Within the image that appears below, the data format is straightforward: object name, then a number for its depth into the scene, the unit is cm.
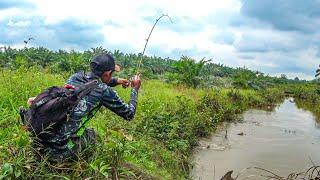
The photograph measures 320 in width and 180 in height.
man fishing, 304
